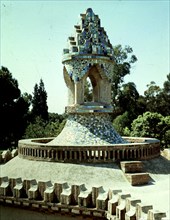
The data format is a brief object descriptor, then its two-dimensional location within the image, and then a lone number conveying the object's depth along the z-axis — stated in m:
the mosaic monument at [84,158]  8.72
